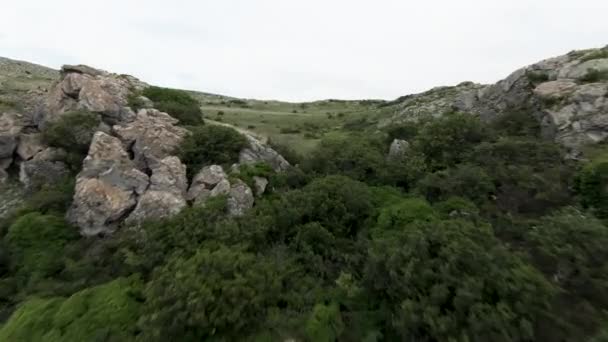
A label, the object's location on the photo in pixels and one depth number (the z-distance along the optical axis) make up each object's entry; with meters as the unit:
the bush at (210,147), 25.16
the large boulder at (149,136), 24.27
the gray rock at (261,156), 26.41
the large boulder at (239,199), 20.71
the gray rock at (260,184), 23.11
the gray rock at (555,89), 27.88
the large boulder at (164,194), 20.23
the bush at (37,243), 18.03
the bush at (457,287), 10.69
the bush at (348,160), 25.22
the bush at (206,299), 12.34
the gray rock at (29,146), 26.88
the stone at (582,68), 29.69
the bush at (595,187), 18.20
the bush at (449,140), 25.48
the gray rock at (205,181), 21.92
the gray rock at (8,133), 27.11
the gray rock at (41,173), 24.42
